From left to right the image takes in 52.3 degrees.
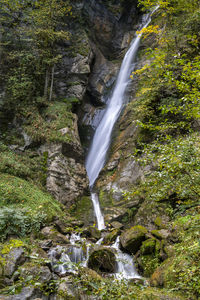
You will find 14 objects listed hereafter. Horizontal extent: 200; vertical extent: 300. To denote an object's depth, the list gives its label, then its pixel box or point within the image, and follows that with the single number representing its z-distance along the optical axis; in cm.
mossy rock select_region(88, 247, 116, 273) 646
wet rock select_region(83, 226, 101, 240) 879
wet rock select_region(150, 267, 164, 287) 533
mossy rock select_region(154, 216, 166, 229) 835
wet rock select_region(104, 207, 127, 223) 1075
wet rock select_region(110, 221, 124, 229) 990
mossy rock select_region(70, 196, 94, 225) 1126
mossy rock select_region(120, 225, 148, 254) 768
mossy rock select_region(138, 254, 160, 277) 664
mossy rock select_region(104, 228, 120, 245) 849
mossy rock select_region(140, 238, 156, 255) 704
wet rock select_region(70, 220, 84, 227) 942
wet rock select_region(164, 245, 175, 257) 613
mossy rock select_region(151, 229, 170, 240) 729
